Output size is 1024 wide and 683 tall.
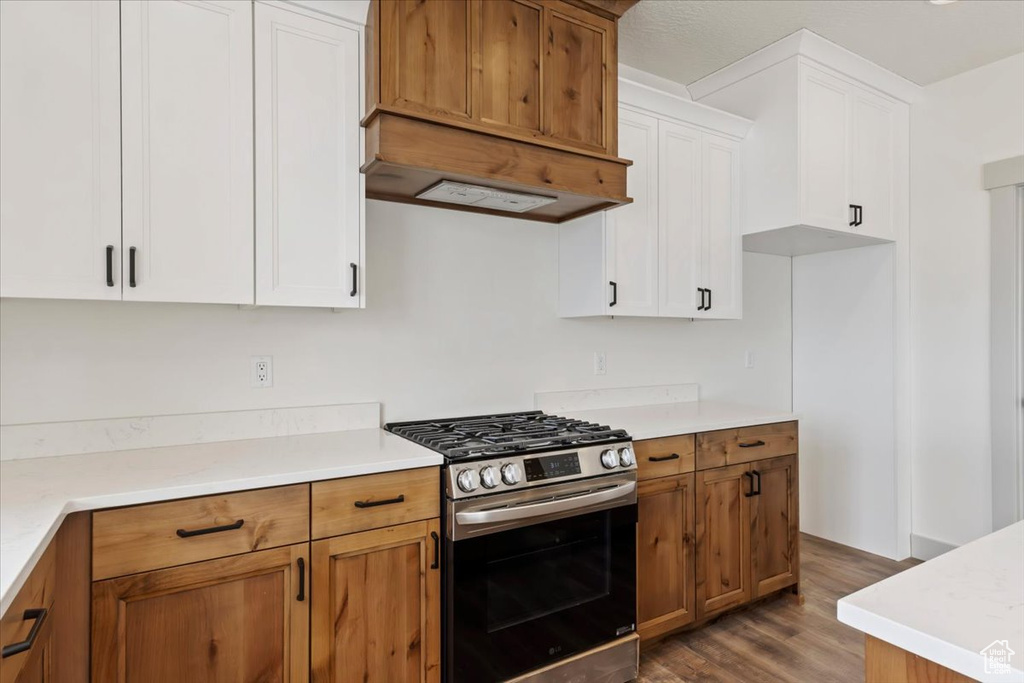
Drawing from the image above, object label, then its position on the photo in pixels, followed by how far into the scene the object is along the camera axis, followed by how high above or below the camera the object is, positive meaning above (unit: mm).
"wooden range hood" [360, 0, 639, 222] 1972 +870
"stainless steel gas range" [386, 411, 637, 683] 1879 -730
